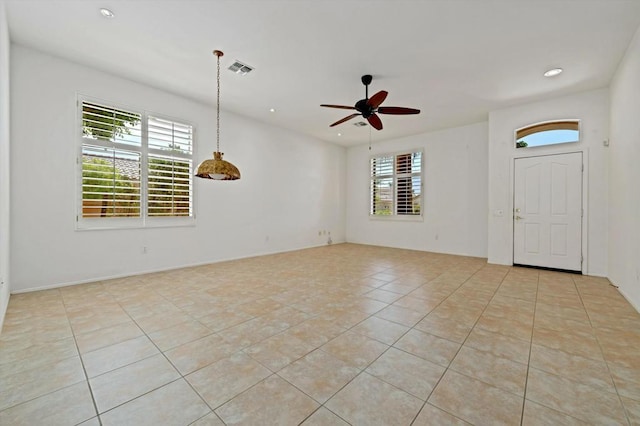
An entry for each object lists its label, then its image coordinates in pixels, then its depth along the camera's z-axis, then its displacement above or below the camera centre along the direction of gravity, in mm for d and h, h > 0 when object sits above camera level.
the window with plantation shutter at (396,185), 7172 +800
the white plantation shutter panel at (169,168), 4523 +772
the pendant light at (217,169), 3324 +538
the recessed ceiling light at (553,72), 3822 +2080
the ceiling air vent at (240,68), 3744 +2079
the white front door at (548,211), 4641 +56
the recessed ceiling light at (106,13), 2756 +2084
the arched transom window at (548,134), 4695 +1485
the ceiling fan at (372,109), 3656 +1504
